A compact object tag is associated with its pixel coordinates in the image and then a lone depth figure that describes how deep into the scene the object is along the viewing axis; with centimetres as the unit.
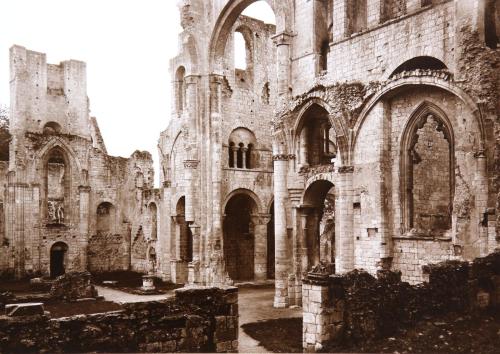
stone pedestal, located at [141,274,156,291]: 2277
